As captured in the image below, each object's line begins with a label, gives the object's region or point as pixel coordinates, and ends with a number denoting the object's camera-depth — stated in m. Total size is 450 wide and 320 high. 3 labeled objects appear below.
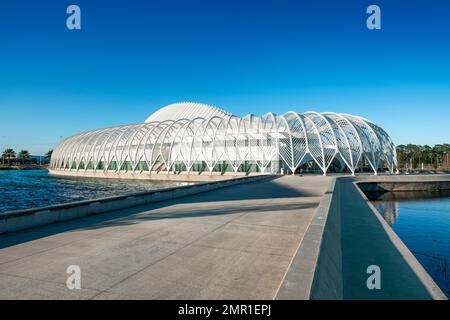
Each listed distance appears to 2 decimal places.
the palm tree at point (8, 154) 183.18
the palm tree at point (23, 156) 180.88
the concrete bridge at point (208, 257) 4.34
